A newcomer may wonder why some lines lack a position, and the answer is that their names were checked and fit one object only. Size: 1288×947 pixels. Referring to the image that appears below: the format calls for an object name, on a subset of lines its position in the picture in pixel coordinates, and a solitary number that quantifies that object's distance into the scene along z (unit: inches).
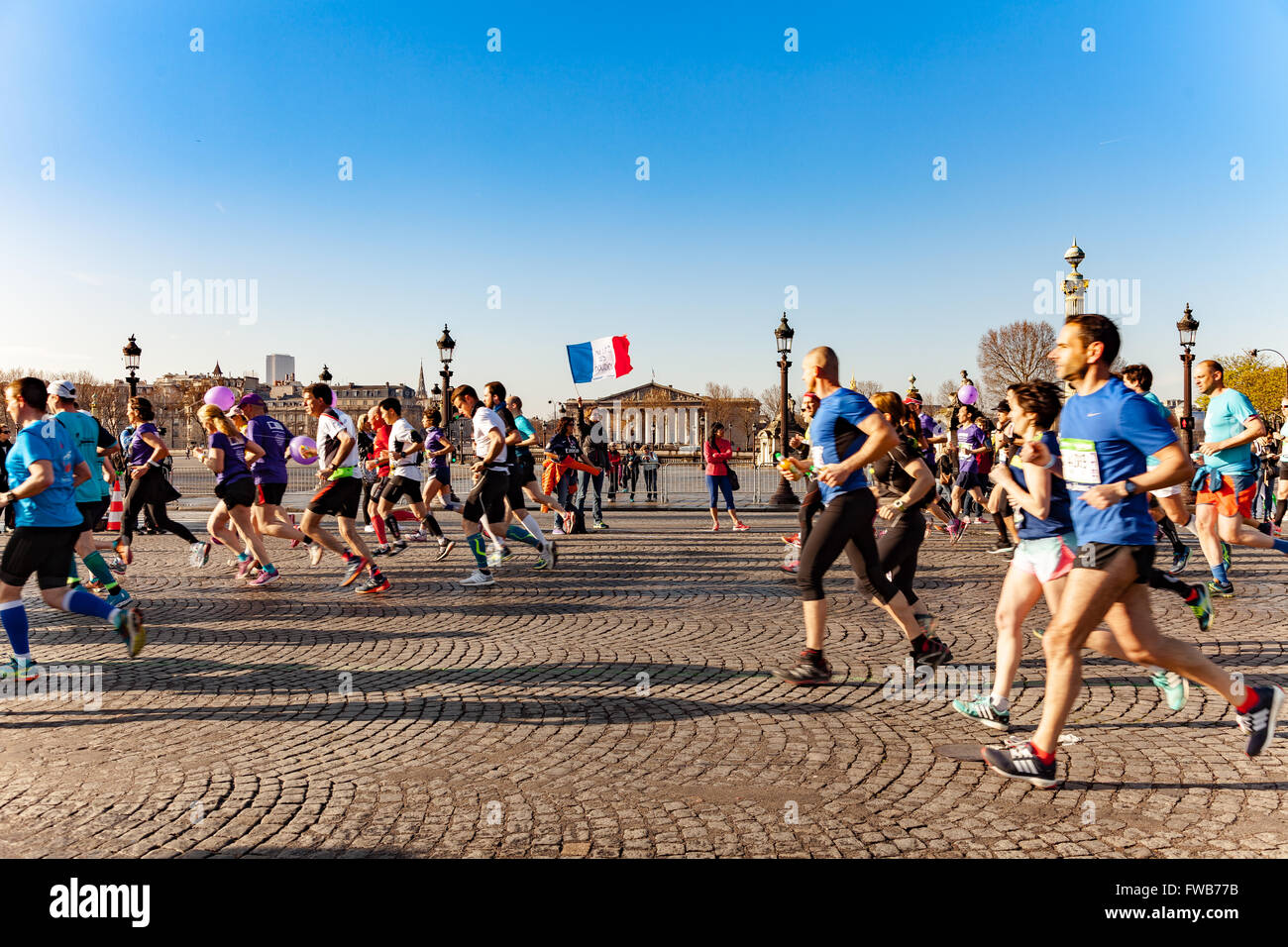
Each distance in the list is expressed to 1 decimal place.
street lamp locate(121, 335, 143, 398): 906.1
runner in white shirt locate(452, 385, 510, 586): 339.6
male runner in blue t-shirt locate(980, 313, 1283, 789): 132.8
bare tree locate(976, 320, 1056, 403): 2150.6
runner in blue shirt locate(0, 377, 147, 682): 195.0
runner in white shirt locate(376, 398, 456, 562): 424.5
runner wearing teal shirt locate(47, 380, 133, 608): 273.0
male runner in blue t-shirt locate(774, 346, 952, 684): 196.1
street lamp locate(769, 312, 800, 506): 814.8
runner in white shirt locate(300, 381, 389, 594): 325.4
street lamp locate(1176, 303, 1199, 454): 999.6
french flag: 706.8
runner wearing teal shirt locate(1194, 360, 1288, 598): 292.5
